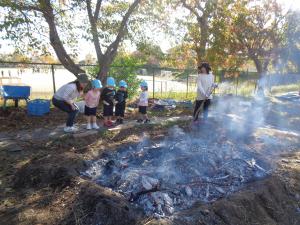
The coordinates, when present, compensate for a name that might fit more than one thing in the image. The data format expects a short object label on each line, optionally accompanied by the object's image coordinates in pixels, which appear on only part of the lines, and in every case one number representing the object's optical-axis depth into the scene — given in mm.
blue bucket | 6244
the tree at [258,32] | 12642
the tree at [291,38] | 13277
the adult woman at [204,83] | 5821
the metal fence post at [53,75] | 7879
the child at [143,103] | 6129
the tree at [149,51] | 8052
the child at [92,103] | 5425
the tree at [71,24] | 5860
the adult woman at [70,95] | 5006
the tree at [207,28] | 9586
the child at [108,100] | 5836
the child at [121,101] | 5994
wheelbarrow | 6417
